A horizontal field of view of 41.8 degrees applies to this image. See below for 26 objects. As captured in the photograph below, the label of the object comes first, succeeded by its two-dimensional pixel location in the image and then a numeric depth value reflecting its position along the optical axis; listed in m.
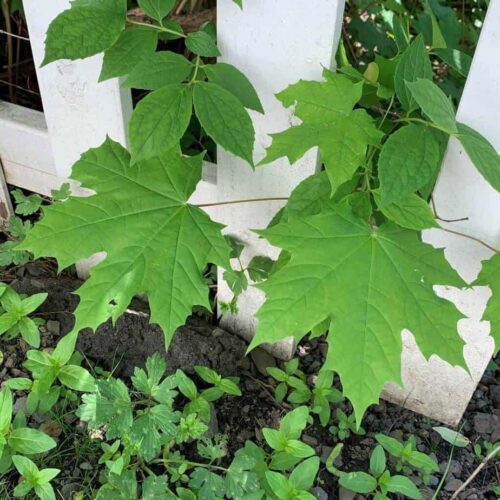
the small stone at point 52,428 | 0.54
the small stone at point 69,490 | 0.51
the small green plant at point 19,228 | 0.62
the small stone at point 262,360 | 0.62
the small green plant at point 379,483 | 0.50
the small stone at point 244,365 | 0.62
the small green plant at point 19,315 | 0.55
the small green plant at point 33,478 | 0.48
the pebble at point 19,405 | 0.56
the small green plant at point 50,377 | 0.52
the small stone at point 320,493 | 0.53
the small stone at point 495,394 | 0.61
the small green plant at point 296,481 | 0.47
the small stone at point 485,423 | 0.59
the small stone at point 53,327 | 0.62
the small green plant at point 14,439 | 0.49
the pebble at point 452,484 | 0.55
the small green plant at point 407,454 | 0.53
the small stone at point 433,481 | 0.55
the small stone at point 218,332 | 0.62
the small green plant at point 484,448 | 0.57
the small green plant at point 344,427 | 0.57
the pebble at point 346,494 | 0.53
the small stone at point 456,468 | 0.56
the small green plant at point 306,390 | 0.57
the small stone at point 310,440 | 0.57
